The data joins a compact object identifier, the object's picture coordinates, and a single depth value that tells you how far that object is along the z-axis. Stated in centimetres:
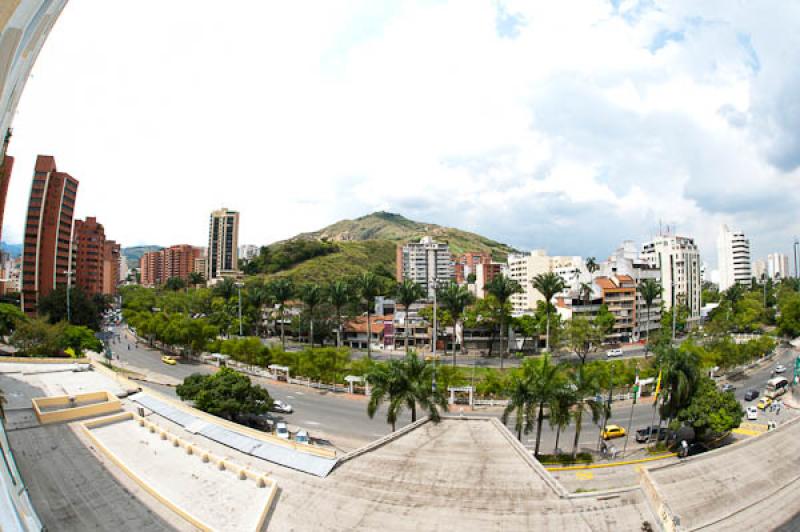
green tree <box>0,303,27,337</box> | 4403
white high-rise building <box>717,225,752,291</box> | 12502
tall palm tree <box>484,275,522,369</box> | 4888
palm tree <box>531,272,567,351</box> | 4847
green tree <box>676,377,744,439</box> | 2305
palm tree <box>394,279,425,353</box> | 5431
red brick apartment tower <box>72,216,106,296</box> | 7638
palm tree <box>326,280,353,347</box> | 5241
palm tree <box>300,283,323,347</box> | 5385
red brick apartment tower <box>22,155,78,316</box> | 6406
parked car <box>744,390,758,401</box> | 3591
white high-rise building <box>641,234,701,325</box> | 8569
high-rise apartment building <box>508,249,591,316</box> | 7825
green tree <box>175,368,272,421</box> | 2483
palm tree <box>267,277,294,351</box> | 5890
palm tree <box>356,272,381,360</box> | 5818
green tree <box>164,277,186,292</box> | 12056
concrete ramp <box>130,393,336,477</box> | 1382
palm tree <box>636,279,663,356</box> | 5953
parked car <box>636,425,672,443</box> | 2640
